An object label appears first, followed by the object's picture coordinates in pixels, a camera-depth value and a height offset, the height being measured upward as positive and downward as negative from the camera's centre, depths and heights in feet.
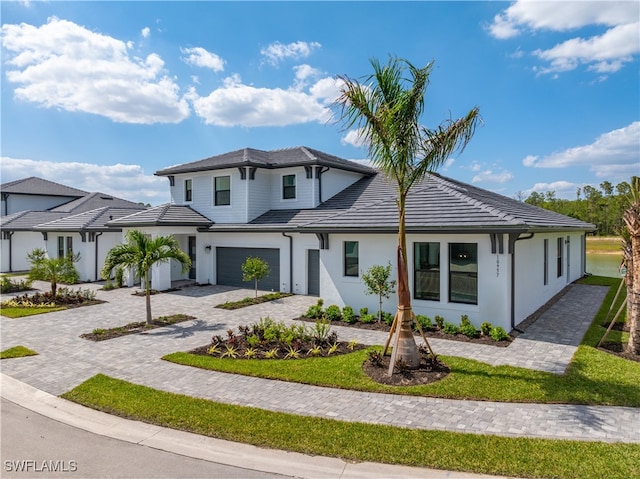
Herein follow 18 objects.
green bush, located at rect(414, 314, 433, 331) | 35.55 -8.17
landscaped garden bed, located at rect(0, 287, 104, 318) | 47.85 -8.71
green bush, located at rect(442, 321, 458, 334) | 34.27 -8.42
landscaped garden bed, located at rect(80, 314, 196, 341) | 35.94 -9.11
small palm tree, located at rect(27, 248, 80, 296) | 52.13 -4.66
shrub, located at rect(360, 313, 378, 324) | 38.73 -8.45
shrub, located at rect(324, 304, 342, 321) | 40.73 -8.29
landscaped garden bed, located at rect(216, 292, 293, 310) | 48.09 -8.64
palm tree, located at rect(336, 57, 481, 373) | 24.80 +6.70
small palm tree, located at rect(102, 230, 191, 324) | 39.55 -2.02
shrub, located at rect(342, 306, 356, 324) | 39.42 -8.32
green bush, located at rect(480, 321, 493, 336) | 33.22 -8.17
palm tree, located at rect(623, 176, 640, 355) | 28.58 -2.53
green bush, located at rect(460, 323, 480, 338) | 33.35 -8.38
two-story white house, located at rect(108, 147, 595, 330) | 34.63 -0.13
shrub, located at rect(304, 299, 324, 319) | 41.68 -8.35
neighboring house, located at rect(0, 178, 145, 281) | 70.54 +0.44
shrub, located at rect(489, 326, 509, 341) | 32.09 -8.35
